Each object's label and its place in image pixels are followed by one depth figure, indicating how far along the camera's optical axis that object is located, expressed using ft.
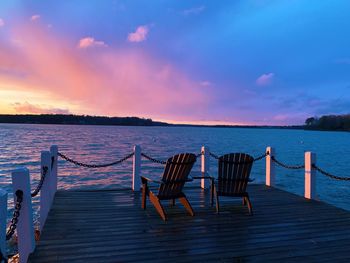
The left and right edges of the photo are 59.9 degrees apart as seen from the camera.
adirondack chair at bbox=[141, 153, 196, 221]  17.29
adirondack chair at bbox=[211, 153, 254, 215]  18.67
